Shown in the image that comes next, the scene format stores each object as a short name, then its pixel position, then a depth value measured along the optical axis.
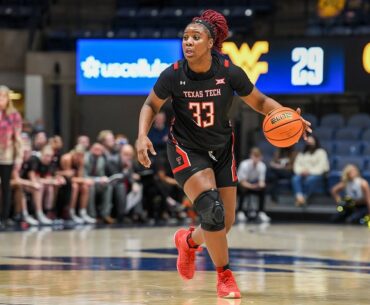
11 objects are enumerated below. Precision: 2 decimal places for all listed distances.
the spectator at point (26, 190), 15.27
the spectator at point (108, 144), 17.01
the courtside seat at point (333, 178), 18.39
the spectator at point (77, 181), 16.20
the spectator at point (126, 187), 16.72
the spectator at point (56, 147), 16.28
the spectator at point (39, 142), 16.19
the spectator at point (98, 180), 16.56
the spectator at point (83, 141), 16.69
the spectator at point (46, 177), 15.59
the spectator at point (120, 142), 17.27
